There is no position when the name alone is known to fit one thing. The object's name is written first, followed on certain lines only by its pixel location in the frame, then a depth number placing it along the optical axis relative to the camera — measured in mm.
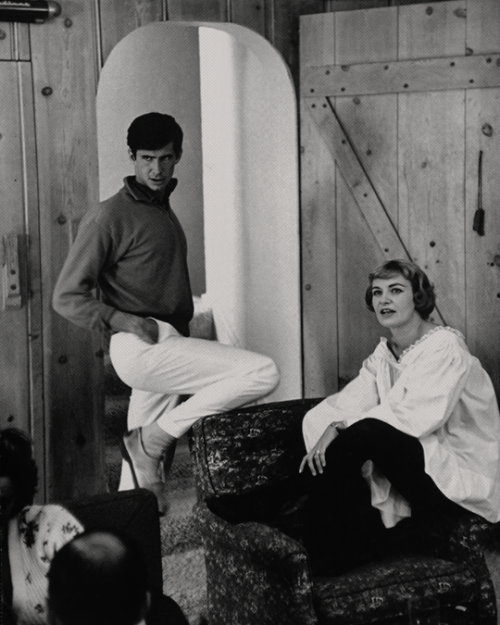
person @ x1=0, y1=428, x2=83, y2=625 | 2070
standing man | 3725
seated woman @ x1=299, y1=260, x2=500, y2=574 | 3135
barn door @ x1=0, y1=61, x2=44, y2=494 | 3838
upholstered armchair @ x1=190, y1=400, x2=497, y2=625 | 2844
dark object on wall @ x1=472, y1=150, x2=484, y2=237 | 4160
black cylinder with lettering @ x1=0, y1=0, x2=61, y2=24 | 3740
